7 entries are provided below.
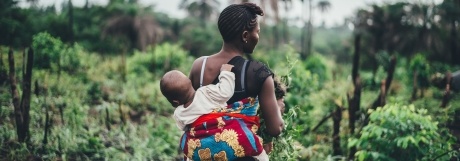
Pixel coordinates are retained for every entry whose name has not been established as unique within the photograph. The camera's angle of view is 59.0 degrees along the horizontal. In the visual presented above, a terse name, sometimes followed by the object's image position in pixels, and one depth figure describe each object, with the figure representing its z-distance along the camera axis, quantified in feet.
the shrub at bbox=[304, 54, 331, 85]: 38.14
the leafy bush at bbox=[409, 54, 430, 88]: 31.19
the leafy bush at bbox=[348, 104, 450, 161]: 11.87
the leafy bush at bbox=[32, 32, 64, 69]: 17.66
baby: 5.78
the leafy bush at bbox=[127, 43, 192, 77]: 36.47
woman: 5.83
